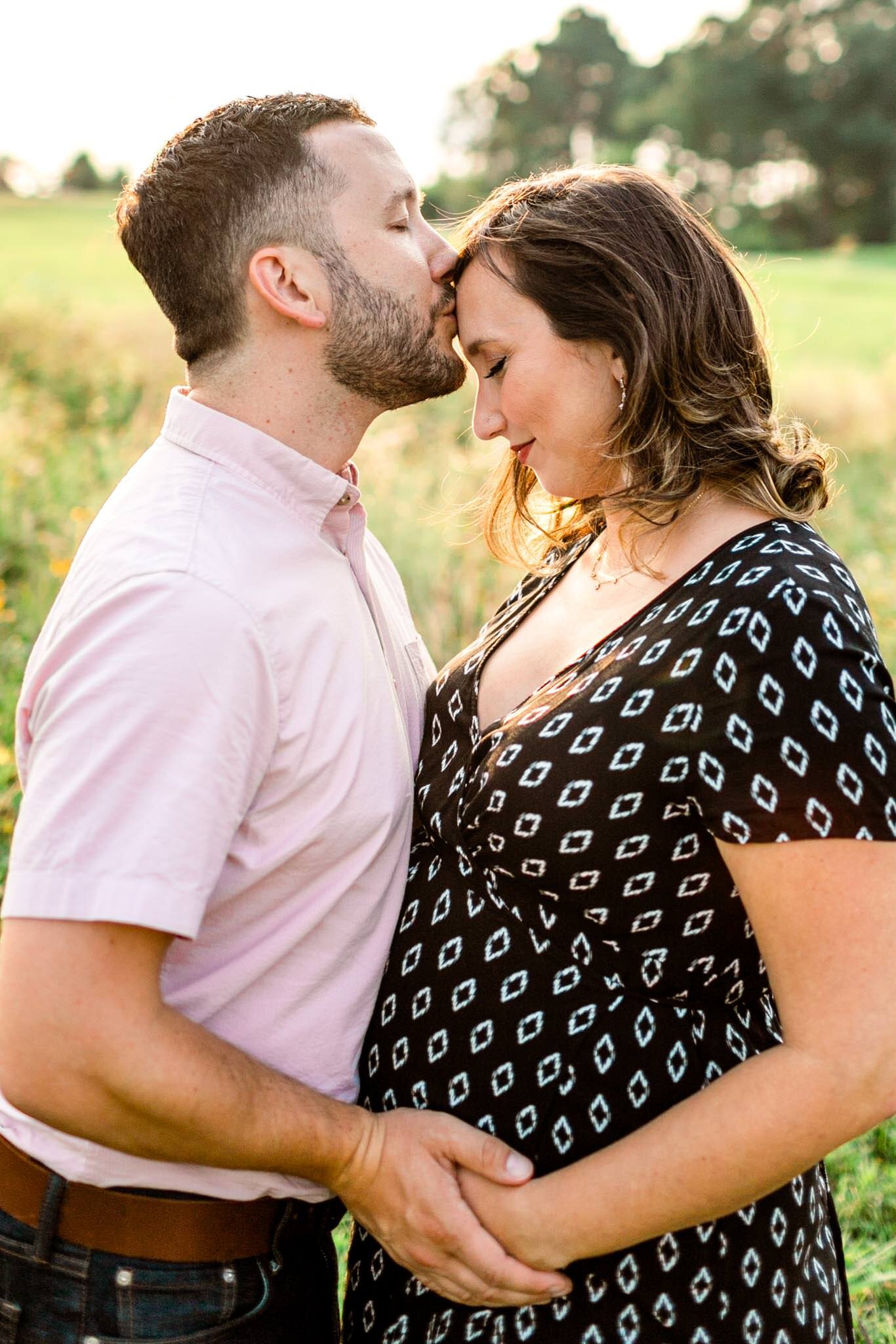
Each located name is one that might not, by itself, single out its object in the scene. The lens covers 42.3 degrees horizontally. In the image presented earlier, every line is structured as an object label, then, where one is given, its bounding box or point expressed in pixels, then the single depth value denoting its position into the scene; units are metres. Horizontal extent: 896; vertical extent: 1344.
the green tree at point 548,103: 62.09
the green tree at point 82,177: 43.09
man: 1.48
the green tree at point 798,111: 53.03
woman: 1.50
